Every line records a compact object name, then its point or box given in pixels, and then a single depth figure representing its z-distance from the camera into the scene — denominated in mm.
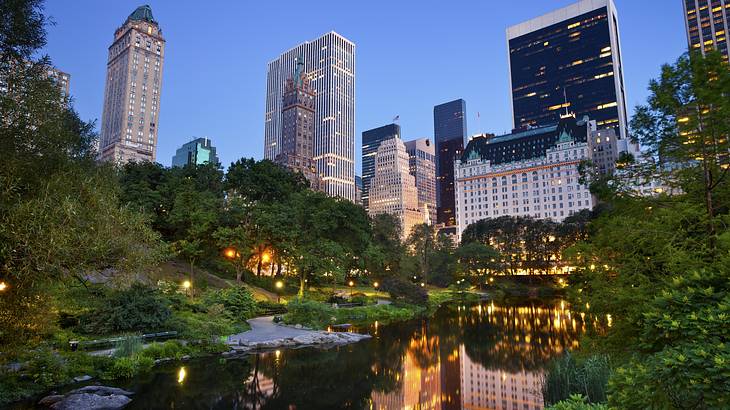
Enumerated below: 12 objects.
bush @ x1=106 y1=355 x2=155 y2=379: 17922
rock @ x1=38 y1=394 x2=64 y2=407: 13930
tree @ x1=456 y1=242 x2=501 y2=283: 86125
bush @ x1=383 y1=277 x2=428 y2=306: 49688
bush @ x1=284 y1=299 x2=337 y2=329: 32344
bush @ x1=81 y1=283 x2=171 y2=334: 22641
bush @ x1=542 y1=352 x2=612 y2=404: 14146
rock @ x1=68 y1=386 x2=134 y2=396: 15047
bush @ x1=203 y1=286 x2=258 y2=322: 31234
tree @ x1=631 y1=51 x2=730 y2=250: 11219
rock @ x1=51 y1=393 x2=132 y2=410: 13617
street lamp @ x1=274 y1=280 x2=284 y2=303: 43531
